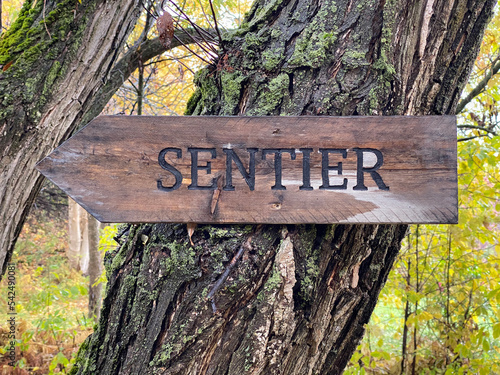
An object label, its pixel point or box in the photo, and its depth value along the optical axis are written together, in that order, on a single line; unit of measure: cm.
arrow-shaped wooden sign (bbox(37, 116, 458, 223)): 108
